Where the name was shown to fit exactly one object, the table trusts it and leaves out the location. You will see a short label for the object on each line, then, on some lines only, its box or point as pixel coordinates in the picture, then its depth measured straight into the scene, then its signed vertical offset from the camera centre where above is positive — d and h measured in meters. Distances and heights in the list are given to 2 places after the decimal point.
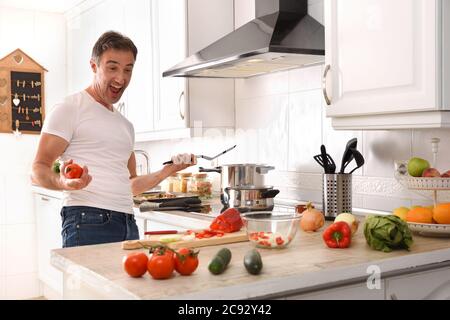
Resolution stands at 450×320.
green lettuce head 1.61 -0.24
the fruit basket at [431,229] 1.79 -0.25
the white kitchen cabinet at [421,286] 1.54 -0.39
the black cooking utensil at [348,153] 2.31 +0.00
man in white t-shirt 2.04 +0.02
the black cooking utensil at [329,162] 2.32 -0.04
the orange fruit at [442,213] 1.79 -0.20
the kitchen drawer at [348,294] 1.40 -0.37
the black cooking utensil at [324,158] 2.34 -0.02
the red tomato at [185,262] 1.33 -0.26
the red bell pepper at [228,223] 1.90 -0.24
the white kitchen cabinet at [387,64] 1.74 +0.30
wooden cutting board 1.68 -0.27
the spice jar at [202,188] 3.24 -0.20
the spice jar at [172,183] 3.44 -0.18
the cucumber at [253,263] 1.35 -0.27
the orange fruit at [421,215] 1.84 -0.21
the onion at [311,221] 1.98 -0.25
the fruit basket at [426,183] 1.83 -0.11
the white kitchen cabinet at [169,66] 3.10 +0.54
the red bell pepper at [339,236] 1.66 -0.25
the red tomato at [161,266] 1.31 -0.27
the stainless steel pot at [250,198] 2.49 -0.20
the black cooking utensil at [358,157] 2.29 -0.02
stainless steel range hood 2.34 +0.47
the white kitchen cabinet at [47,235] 4.04 -0.61
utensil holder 2.28 -0.16
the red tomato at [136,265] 1.32 -0.26
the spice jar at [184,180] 3.37 -0.16
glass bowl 1.66 -0.24
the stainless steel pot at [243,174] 2.70 -0.10
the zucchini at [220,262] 1.35 -0.27
